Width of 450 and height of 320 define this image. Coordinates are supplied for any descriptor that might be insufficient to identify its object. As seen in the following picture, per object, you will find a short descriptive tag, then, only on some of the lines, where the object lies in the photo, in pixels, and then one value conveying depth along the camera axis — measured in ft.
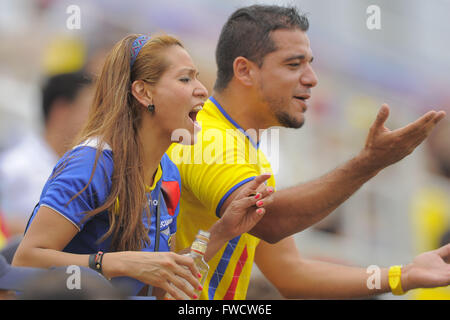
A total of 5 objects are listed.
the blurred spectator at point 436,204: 46.83
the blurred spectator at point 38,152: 25.49
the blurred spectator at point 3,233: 22.80
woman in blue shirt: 14.79
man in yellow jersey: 18.06
